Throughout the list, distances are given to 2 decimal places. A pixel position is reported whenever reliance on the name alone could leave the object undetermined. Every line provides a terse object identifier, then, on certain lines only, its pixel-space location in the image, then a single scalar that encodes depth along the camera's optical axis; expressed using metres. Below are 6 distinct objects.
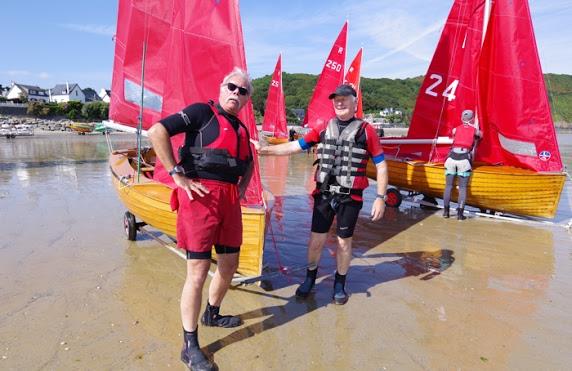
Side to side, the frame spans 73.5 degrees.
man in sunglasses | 2.29
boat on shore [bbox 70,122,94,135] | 38.00
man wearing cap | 3.15
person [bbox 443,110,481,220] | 6.34
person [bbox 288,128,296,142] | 21.88
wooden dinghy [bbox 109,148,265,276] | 3.24
